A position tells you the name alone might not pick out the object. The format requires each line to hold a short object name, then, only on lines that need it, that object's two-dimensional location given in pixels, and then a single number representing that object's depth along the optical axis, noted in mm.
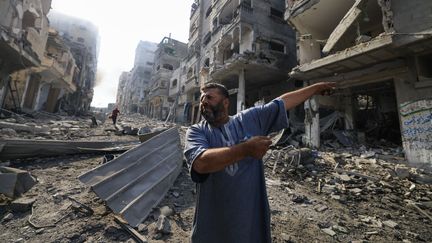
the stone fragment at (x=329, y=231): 3510
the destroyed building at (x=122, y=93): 72562
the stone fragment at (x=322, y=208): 4335
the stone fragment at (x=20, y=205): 3413
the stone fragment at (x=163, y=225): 3127
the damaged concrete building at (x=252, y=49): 14877
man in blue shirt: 1456
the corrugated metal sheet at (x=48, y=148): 5242
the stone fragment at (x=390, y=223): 3881
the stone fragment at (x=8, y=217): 3187
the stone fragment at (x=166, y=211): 3635
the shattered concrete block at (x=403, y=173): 6004
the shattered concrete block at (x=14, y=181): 3680
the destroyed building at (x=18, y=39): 10758
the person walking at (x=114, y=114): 15529
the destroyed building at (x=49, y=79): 17141
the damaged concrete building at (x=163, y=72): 35438
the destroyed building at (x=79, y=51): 29625
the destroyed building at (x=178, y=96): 28475
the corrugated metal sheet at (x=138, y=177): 3383
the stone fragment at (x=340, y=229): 3635
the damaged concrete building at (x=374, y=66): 6805
